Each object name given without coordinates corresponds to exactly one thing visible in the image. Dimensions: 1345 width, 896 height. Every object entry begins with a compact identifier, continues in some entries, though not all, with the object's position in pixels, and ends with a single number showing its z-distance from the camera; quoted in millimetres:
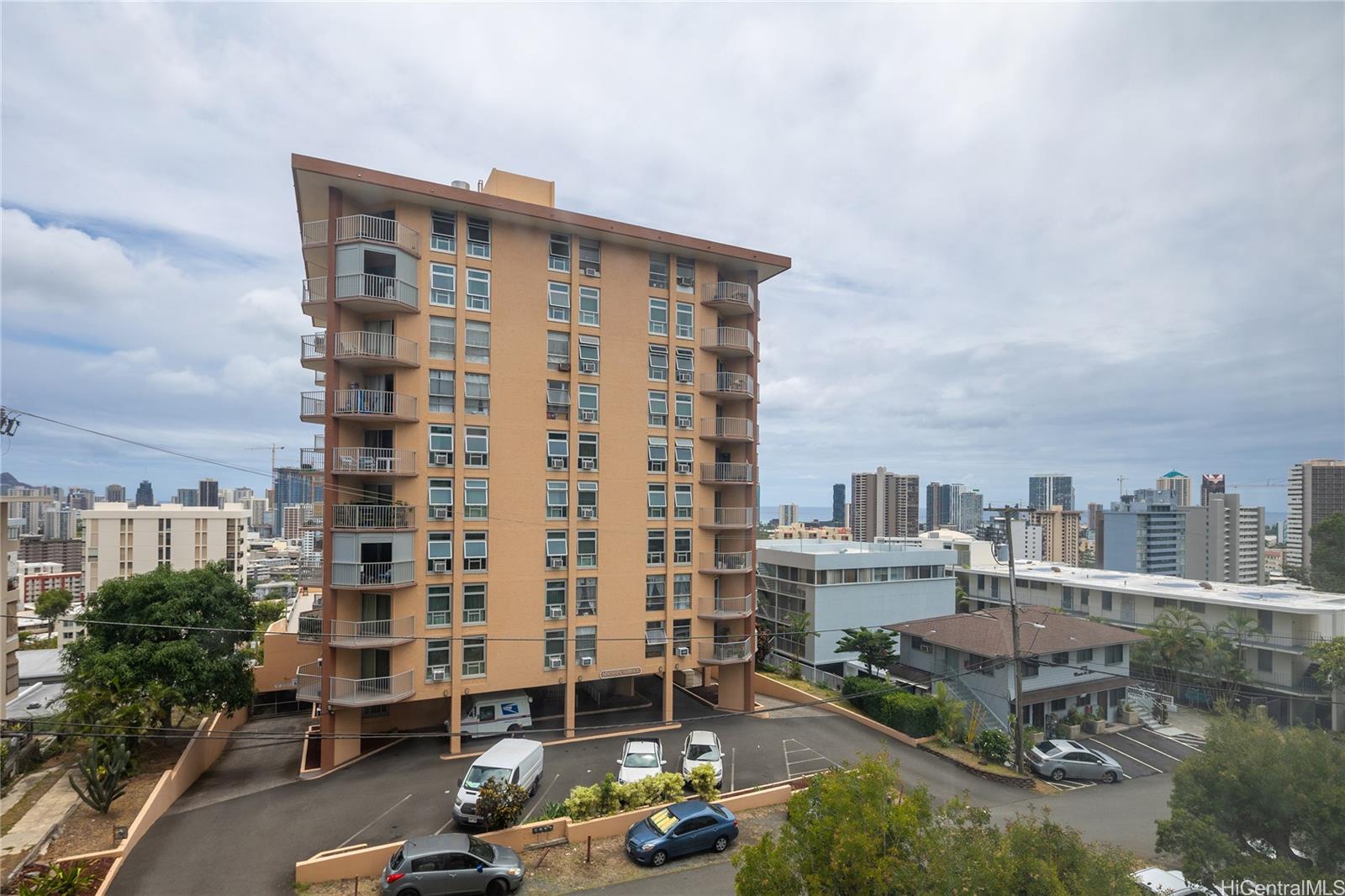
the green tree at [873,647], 32750
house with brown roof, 28812
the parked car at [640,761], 21250
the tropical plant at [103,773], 17984
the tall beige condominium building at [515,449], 23609
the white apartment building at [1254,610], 34625
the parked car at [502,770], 18484
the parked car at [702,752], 21728
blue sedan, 16953
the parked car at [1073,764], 24141
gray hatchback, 15016
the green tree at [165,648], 21406
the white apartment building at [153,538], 82938
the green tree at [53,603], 66688
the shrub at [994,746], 24406
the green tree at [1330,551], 39500
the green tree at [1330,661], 30734
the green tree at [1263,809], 11859
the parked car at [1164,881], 13766
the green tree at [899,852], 9133
